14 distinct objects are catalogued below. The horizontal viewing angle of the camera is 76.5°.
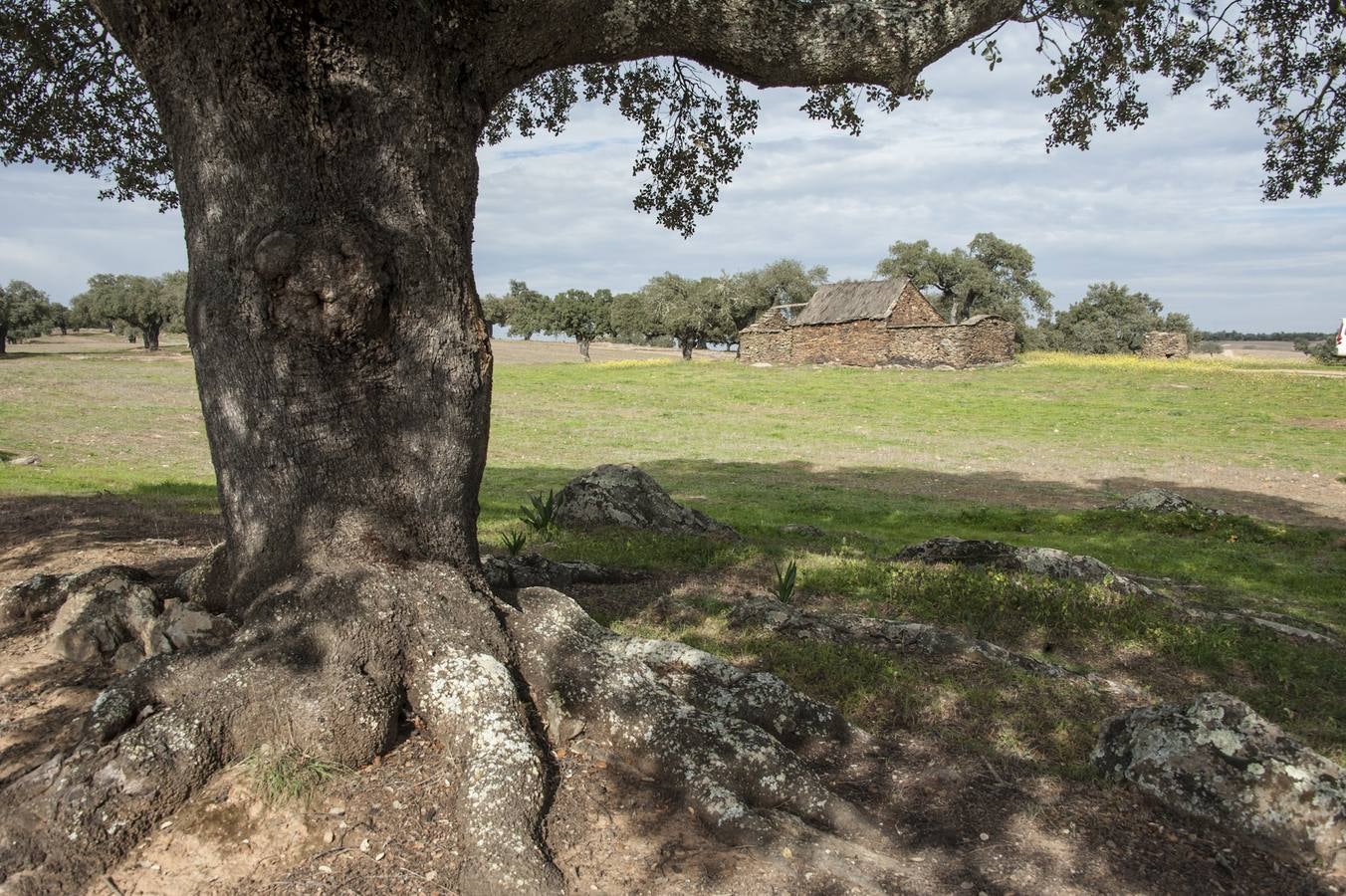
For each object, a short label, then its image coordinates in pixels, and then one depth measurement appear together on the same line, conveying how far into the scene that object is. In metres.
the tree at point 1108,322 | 83.69
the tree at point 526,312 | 87.00
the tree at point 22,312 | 62.06
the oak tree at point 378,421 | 3.75
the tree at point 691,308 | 71.19
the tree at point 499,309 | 94.75
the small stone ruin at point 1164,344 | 52.03
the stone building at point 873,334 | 47.97
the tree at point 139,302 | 69.31
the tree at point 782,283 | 86.81
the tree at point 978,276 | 83.56
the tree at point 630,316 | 82.96
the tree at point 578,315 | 82.50
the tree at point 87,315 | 71.04
